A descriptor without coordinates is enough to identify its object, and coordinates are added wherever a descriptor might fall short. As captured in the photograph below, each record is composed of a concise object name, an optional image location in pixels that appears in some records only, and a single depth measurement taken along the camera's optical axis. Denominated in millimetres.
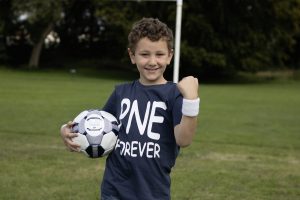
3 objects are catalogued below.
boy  3078
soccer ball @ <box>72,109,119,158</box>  3285
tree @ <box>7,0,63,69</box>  39406
